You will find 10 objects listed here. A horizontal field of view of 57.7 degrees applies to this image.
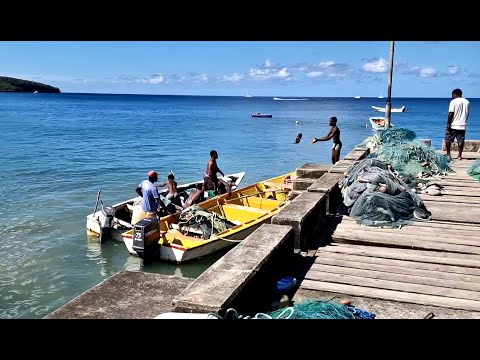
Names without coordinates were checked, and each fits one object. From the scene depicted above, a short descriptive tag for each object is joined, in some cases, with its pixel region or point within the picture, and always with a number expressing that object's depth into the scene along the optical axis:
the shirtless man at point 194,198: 12.92
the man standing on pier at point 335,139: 14.26
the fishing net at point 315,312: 3.43
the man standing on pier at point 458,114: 10.98
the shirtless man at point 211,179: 14.55
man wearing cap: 10.99
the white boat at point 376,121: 49.54
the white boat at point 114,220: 12.20
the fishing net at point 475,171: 9.86
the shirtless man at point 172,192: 13.59
